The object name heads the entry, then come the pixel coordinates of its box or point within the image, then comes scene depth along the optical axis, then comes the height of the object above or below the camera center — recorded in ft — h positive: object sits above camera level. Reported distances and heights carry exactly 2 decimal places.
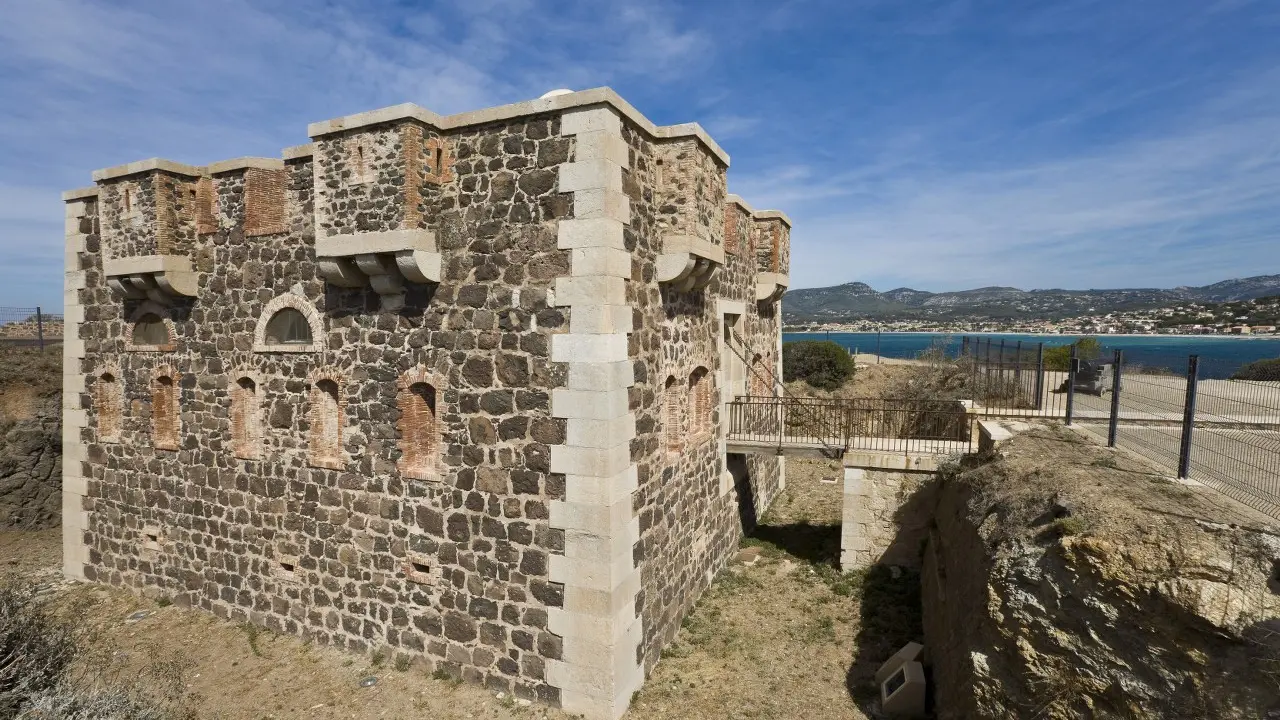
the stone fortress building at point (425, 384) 23.98 -3.10
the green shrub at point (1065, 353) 75.61 -2.92
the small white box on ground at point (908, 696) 24.20 -14.21
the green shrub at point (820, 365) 95.91 -6.30
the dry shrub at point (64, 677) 17.13 -11.37
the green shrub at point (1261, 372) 51.85 -3.22
